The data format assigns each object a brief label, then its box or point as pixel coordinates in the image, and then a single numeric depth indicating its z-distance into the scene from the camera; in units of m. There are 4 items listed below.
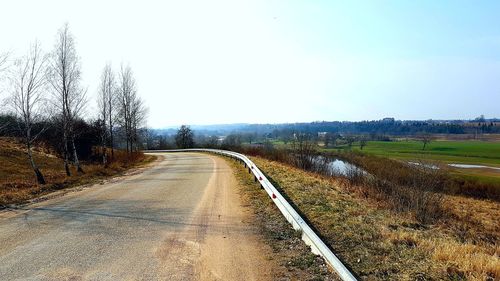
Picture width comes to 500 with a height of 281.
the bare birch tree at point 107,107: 33.47
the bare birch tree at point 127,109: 40.94
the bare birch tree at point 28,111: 16.75
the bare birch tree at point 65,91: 22.03
